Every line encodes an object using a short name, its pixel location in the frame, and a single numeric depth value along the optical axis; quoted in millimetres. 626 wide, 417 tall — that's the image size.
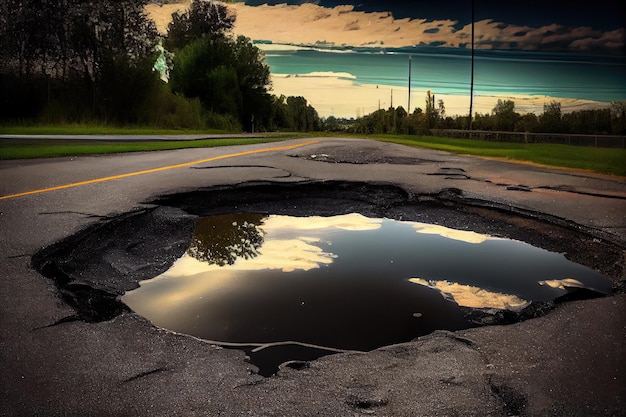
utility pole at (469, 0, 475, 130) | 37975
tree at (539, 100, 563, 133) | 44184
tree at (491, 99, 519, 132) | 67188
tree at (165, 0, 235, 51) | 63438
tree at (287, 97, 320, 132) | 85750
